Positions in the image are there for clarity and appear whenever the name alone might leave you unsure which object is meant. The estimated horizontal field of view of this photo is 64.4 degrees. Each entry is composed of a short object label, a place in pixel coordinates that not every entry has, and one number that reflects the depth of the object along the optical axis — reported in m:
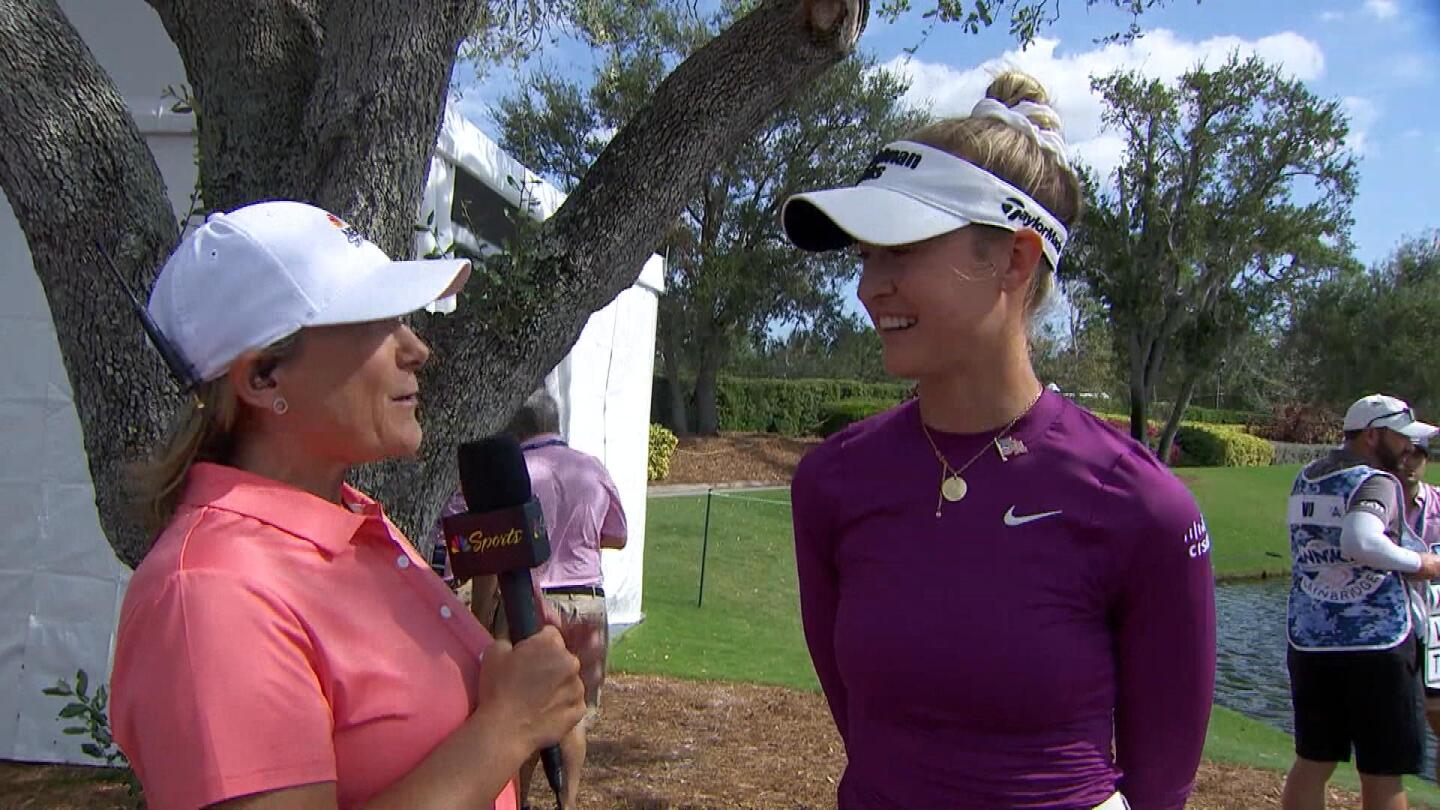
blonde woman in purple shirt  1.90
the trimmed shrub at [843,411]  33.34
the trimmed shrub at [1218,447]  34.53
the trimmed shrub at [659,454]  22.81
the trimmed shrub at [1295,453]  37.00
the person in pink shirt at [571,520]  5.54
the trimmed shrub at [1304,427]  41.41
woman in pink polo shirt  1.35
